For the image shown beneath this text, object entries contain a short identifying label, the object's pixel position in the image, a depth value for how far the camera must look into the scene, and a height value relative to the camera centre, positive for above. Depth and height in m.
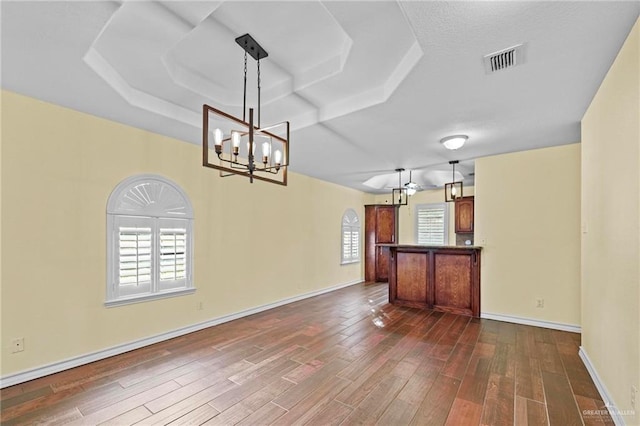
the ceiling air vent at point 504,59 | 2.06 +1.18
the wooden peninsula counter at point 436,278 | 4.88 -1.09
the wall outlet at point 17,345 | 2.66 -1.21
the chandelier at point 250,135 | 2.17 +0.63
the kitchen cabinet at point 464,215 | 6.71 +0.05
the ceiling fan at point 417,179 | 6.62 +0.95
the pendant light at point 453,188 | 5.20 +0.53
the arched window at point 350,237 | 7.57 -0.55
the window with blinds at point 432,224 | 7.63 -0.18
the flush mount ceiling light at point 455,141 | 3.81 +1.01
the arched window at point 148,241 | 3.35 -0.32
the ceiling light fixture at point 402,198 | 8.02 +0.53
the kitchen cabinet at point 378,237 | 8.20 -0.58
